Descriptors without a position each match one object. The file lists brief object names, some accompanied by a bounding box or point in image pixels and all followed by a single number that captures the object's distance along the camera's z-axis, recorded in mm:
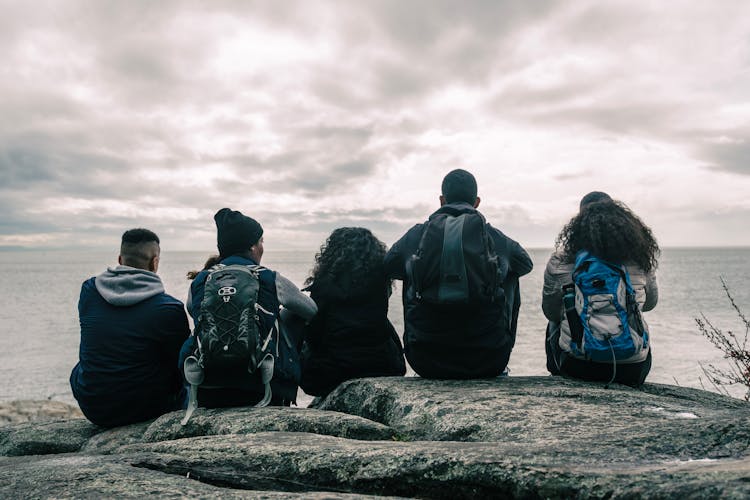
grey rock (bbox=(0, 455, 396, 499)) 2639
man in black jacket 5531
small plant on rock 7094
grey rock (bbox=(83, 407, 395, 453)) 4355
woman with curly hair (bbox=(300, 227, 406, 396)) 6246
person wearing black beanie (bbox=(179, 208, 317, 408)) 5242
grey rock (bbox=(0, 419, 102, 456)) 5941
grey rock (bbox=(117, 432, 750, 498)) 2252
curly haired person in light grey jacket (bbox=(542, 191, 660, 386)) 5418
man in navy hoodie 5512
